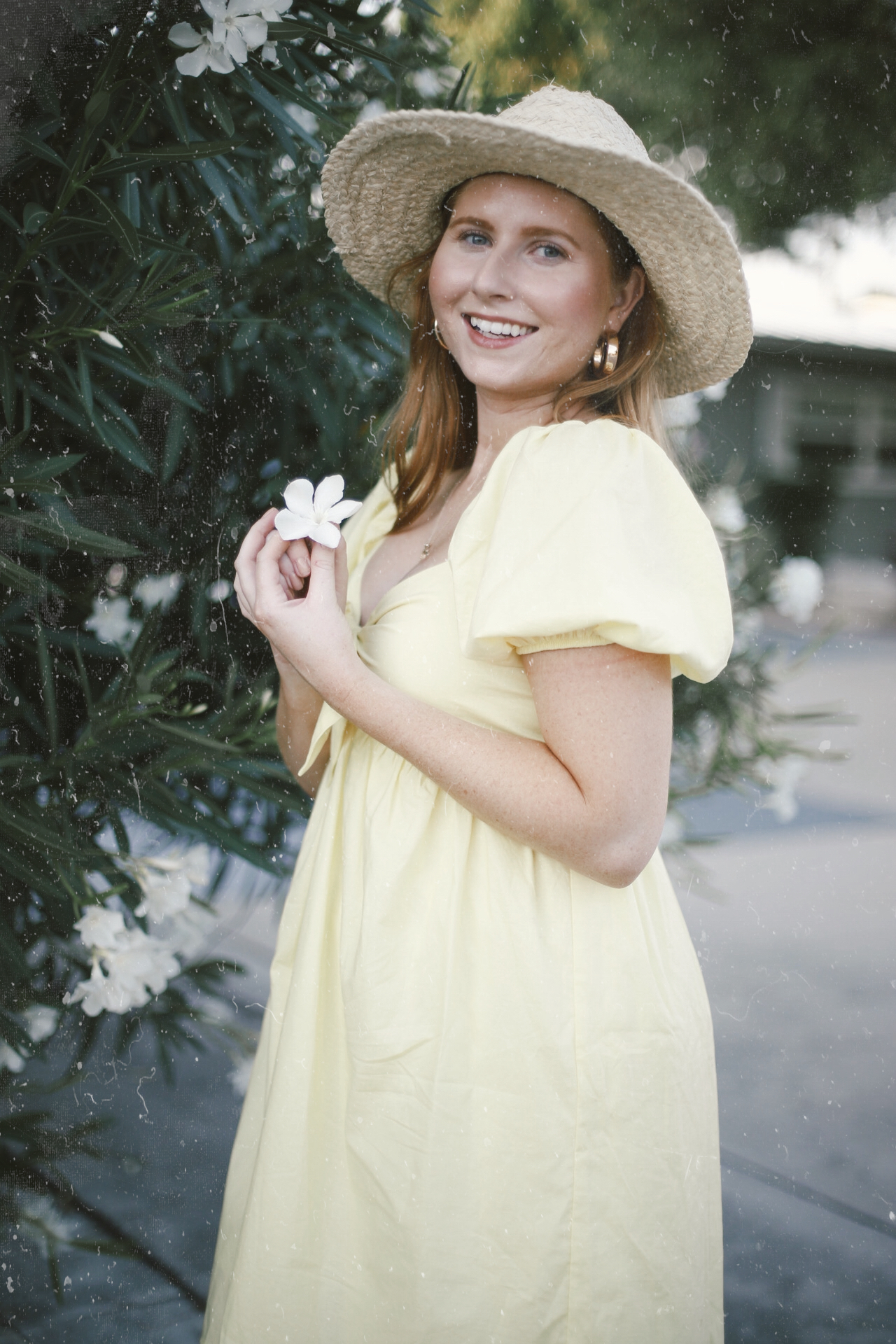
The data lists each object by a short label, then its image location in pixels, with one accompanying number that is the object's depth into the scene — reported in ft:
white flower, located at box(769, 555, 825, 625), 4.40
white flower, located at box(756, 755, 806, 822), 4.53
